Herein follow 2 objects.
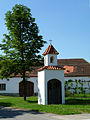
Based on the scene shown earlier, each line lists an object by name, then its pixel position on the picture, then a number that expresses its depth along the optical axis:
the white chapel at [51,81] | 20.06
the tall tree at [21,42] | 22.57
